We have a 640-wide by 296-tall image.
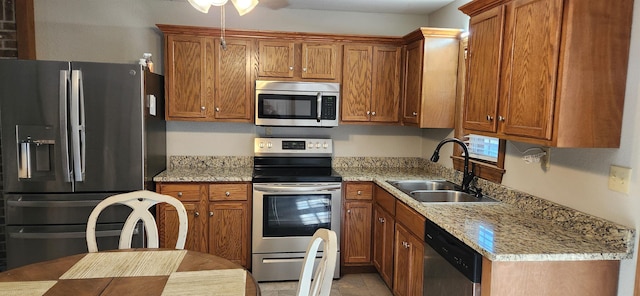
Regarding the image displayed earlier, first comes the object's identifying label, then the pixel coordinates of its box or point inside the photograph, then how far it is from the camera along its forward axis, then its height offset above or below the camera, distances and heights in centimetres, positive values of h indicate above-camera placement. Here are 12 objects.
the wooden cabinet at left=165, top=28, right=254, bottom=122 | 340 +27
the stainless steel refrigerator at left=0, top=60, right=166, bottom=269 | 280 -29
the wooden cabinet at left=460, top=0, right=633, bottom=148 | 174 +22
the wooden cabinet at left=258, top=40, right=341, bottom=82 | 349 +46
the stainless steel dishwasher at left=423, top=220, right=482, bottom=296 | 179 -73
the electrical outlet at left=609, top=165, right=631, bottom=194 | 175 -25
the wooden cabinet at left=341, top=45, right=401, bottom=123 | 361 +28
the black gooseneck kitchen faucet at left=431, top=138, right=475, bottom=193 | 282 -40
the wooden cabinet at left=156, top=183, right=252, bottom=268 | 324 -87
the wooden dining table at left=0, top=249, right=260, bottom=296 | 147 -66
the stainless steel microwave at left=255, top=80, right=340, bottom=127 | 346 +8
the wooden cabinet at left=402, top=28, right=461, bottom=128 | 321 +33
